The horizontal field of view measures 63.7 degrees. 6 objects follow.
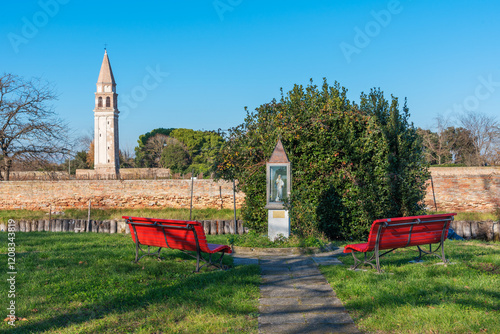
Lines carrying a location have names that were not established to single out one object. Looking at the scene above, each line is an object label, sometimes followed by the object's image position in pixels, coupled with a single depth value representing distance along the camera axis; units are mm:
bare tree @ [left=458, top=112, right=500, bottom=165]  39197
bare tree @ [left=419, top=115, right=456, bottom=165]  43709
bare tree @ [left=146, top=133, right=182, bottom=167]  62875
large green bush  10484
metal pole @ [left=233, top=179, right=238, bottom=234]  13148
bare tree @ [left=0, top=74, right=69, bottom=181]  24859
